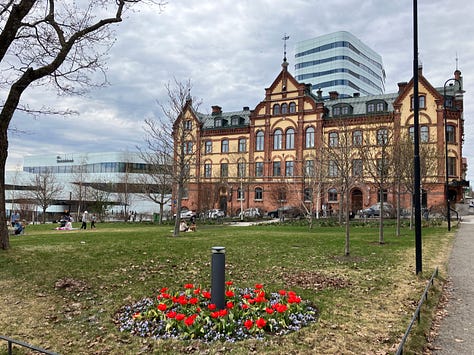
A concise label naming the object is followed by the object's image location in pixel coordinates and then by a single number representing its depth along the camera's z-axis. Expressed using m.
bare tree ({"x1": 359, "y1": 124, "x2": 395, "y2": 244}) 16.39
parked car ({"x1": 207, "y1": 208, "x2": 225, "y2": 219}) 43.98
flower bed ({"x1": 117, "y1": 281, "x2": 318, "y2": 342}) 5.81
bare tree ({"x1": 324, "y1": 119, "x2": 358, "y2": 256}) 13.01
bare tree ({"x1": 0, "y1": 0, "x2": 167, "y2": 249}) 10.23
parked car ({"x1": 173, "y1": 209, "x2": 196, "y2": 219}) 47.74
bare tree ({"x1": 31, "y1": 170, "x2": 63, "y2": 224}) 44.96
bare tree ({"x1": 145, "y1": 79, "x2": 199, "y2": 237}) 19.78
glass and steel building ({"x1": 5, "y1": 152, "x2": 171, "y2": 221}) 49.12
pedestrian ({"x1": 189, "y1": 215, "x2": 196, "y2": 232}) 24.68
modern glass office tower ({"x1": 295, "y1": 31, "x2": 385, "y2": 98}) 95.88
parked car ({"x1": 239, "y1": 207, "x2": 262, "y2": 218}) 47.46
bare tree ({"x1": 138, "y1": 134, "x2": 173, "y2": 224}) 24.11
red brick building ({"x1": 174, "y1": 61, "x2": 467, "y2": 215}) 42.38
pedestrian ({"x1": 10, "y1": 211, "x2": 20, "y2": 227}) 25.46
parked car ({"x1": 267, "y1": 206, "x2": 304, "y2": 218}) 40.19
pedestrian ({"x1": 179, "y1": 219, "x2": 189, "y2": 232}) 24.30
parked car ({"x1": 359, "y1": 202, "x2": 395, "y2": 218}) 35.72
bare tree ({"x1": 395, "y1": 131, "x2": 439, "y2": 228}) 20.75
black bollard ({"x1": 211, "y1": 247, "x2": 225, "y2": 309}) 6.45
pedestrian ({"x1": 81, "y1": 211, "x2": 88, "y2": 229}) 28.44
